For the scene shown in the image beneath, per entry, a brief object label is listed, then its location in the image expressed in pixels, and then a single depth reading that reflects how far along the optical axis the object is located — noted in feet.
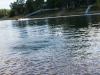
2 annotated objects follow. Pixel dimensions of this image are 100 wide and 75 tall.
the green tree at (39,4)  336.03
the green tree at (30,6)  339.83
